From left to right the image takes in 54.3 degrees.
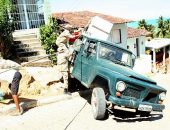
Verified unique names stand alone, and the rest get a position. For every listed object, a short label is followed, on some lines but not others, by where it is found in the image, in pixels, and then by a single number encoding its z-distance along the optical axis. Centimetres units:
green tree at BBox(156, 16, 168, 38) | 2900
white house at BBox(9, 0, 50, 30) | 971
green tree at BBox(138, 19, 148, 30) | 2991
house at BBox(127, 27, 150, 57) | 1865
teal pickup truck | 414
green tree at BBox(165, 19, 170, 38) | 2907
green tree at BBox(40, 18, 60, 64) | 889
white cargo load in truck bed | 705
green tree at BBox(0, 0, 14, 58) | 781
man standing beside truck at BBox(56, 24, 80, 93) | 572
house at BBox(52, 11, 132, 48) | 1429
